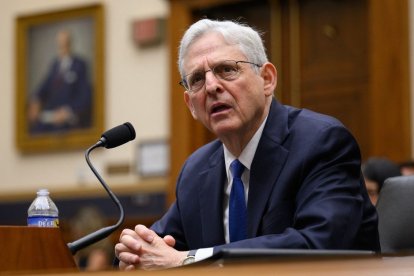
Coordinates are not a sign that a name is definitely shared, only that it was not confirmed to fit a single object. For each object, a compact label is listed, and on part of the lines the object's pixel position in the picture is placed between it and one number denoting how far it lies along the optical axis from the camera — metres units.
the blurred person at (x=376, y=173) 8.41
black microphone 4.55
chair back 4.91
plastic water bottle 4.47
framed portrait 15.38
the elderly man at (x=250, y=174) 4.35
